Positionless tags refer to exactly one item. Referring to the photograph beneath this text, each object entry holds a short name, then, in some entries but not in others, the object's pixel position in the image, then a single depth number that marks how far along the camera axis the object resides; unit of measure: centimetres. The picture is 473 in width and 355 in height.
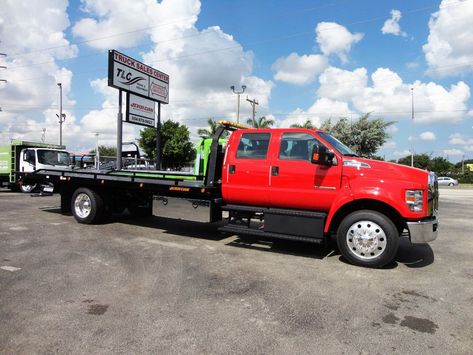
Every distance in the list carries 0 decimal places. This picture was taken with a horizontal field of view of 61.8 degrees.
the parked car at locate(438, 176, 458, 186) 5284
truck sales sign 1326
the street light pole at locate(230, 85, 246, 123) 4123
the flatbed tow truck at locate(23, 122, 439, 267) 596
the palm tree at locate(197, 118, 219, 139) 4087
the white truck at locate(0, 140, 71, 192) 2000
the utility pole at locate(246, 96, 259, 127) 4449
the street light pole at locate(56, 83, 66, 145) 4157
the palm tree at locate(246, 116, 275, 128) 4375
